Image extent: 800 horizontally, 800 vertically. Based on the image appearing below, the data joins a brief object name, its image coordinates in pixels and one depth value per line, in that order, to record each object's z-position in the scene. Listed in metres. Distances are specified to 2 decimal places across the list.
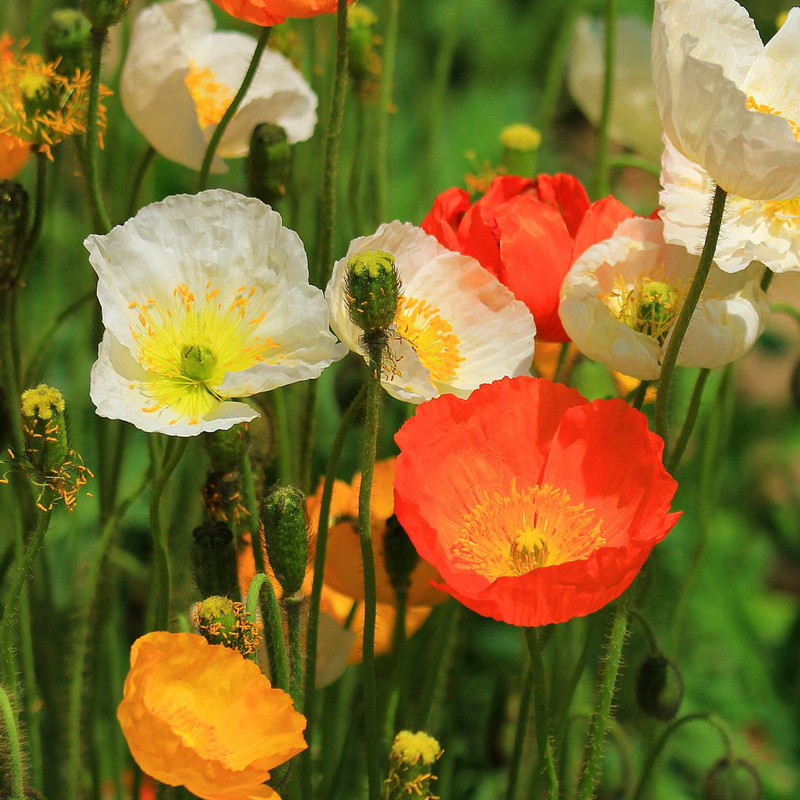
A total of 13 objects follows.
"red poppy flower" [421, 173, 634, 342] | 1.34
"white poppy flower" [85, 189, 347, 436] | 1.30
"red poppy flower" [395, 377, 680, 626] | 1.30
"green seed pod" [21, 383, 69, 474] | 1.27
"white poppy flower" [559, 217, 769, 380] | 1.32
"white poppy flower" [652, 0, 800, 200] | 1.28
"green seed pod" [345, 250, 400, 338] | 1.28
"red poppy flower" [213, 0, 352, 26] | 1.31
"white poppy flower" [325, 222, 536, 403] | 1.34
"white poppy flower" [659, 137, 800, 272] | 1.32
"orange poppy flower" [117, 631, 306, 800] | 1.25
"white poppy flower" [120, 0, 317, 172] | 1.38
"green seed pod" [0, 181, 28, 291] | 1.33
